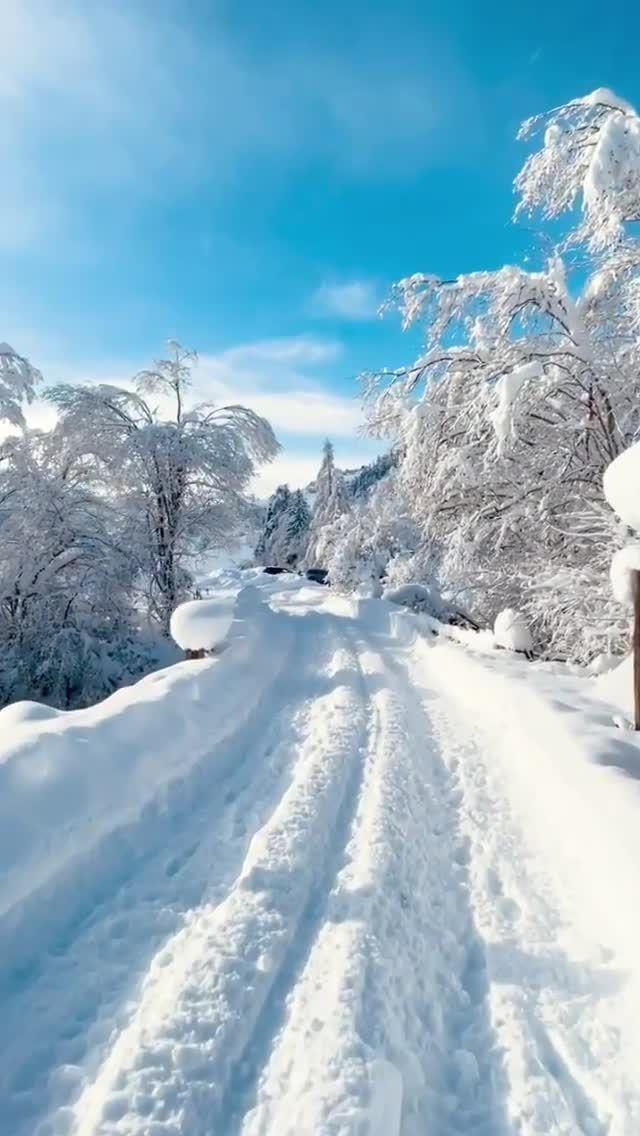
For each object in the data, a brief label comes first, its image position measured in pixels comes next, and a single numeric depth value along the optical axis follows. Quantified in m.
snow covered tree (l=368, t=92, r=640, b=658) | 7.44
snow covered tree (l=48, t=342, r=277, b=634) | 15.58
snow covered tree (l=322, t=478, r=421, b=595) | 21.86
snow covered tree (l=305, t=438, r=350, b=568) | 44.66
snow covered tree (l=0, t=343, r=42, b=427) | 12.50
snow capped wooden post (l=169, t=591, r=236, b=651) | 9.53
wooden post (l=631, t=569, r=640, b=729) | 5.50
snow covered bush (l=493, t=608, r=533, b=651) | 9.77
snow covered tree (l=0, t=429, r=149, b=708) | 12.17
